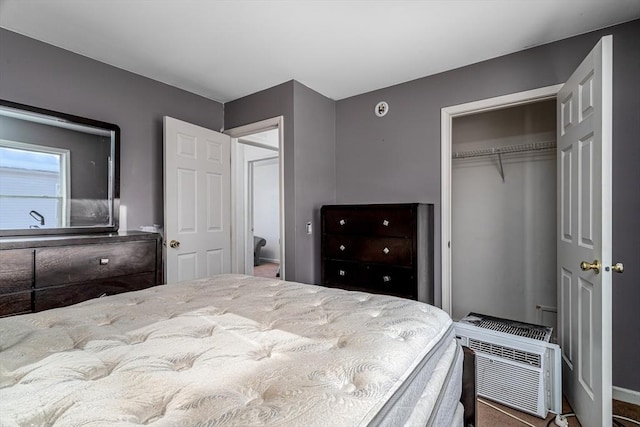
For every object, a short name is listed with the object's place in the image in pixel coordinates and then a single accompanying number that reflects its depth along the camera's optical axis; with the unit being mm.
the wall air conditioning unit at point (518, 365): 1811
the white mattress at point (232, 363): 583
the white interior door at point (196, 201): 2734
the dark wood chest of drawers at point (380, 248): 2377
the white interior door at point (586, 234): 1484
